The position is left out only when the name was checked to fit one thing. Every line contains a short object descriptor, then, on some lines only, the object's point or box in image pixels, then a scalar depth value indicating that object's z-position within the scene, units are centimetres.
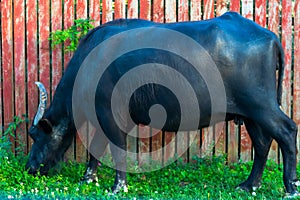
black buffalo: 958
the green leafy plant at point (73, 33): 1242
